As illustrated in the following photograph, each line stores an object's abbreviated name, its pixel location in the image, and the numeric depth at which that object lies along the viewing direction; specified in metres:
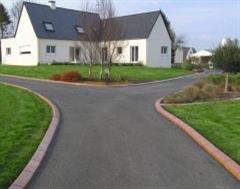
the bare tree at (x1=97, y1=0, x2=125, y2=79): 28.27
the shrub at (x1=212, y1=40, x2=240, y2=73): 22.31
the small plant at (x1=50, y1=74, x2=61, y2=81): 27.61
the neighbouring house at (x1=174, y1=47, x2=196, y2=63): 86.09
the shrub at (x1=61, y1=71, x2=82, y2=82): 26.93
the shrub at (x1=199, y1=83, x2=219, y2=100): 18.44
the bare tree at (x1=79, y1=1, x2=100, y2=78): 28.91
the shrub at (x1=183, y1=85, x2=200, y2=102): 17.85
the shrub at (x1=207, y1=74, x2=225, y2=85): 22.52
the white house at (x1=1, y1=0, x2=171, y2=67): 46.16
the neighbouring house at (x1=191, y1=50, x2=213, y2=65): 70.24
